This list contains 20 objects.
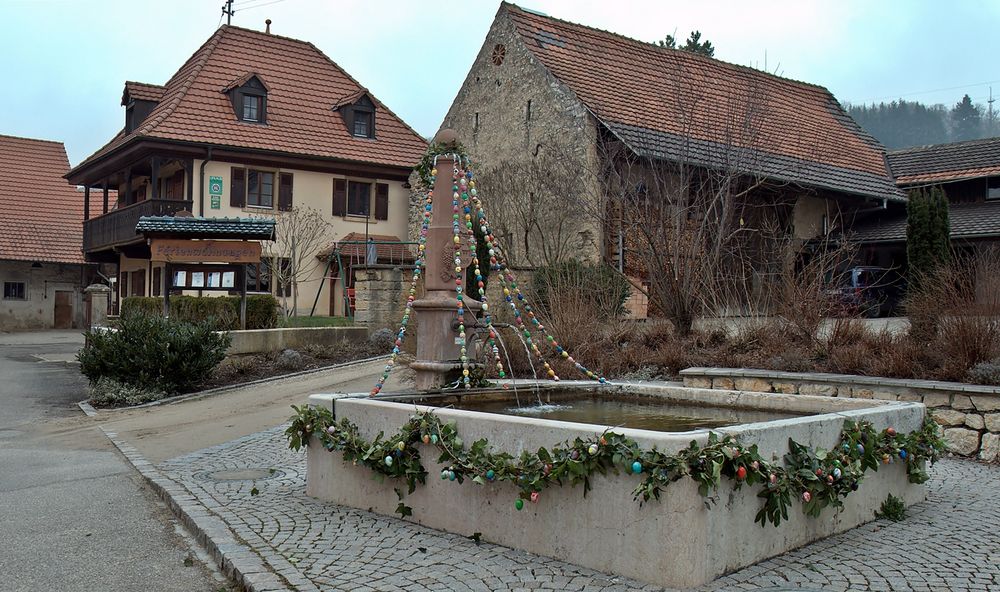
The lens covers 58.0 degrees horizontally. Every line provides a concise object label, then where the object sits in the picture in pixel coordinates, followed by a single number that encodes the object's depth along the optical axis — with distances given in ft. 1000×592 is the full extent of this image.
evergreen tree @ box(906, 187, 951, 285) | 58.90
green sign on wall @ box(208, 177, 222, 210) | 91.91
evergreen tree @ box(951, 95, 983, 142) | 355.77
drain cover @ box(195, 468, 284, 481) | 27.78
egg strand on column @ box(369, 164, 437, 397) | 30.30
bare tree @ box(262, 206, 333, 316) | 89.76
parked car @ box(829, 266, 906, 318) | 77.46
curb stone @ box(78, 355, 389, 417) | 47.21
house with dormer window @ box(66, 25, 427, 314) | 91.50
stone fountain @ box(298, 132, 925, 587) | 16.63
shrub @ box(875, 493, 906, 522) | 21.81
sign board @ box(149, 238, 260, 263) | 57.47
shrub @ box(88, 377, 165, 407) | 47.11
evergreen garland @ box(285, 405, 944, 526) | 16.58
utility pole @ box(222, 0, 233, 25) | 126.82
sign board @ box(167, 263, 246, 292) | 58.54
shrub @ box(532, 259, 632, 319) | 46.04
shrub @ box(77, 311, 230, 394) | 48.32
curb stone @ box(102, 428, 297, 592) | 17.33
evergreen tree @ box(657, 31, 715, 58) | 160.45
